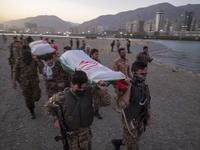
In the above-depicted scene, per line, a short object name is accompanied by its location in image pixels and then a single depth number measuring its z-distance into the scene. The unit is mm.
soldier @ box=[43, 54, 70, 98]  3432
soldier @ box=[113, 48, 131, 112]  4973
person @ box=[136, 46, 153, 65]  6172
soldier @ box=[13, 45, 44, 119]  3924
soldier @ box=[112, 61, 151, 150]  2348
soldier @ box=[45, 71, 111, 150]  1837
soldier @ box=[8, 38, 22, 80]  5289
